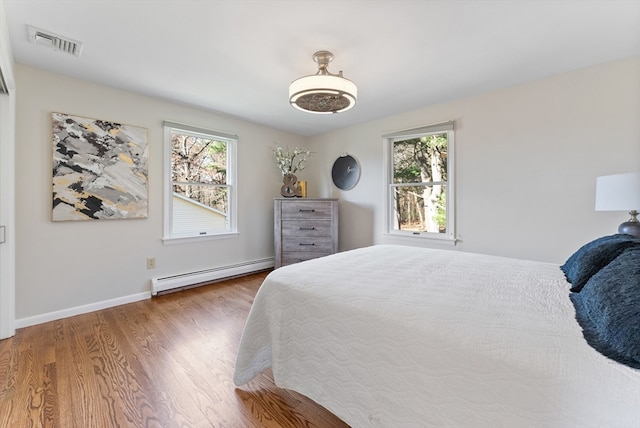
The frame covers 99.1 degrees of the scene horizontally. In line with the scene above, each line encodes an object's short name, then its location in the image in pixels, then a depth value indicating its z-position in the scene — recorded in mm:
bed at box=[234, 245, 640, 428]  700
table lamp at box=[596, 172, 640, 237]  1766
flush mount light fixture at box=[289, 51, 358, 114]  1932
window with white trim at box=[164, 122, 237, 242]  3268
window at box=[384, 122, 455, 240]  3223
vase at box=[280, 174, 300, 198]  4098
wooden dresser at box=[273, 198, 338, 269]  3820
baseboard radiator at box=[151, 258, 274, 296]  3102
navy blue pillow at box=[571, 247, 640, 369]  707
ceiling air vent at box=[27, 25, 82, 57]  1891
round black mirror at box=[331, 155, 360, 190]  4051
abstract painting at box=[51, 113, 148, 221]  2512
